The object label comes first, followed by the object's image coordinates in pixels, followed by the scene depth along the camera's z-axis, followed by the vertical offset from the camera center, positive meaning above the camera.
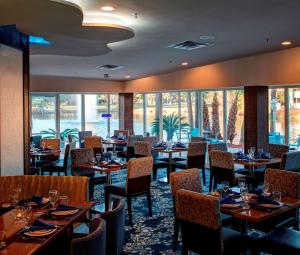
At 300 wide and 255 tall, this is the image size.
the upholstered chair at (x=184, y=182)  4.46 -0.66
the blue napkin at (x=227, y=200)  3.80 -0.75
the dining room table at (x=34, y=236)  2.59 -0.80
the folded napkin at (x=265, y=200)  3.74 -0.74
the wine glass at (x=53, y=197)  3.58 -0.66
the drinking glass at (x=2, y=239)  2.59 -0.78
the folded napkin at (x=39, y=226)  2.92 -0.78
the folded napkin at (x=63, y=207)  3.46 -0.74
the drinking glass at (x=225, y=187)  4.17 -0.66
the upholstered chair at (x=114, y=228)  2.92 -0.80
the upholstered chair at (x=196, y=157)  8.05 -0.62
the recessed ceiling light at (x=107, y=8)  4.52 +1.51
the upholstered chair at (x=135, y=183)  5.60 -0.85
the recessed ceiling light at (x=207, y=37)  6.27 +1.58
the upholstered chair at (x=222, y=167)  6.61 -0.71
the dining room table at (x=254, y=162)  6.46 -0.59
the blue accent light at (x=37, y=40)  5.71 +1.40
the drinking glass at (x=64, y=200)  3.74 -0.72
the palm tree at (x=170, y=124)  11.93 +0.15
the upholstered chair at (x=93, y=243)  2.28 -0.72
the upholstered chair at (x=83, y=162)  6.59 -0.59
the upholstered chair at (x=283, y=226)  3.48 -1.06
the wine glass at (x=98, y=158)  6.57 -0.52
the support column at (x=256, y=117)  8.71 +0.28
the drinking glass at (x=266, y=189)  4.08 -0.69
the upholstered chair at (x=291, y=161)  6.29 -0.57
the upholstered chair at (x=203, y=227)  3.37 -0.93
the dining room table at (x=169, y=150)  8.48 -0.49
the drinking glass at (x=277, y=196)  3.84 -0.71
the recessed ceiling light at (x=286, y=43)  7.06 +1.66
